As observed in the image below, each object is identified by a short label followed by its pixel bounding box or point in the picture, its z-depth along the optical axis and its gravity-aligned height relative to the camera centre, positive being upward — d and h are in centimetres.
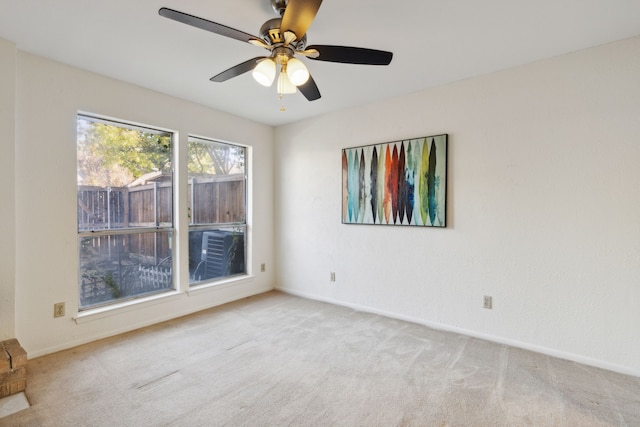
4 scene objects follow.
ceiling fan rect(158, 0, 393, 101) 157 +93
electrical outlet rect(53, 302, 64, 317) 263 -84
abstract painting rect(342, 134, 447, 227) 308 +30
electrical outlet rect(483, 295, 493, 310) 283 -85
